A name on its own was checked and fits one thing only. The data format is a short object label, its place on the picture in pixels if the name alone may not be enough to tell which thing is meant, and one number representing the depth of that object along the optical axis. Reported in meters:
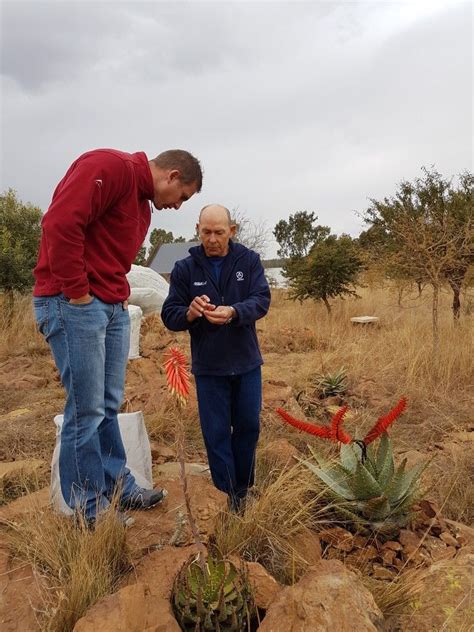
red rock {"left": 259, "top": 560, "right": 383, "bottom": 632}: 1.72
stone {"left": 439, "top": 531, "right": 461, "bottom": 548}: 2.59
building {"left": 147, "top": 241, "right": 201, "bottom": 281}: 30.80
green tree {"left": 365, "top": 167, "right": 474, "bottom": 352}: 7.10
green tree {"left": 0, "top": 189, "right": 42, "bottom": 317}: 10.53
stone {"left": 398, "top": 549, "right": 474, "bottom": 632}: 1.92
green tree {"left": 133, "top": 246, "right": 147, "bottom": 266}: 37.98
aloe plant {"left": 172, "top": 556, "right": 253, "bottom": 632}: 1.77
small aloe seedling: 5.82
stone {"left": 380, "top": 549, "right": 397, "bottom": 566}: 2.44
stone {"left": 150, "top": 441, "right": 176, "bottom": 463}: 3.74
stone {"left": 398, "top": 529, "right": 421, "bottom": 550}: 2.52
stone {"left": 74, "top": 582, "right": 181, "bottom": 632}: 1.69
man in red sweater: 2.22
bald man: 2.74
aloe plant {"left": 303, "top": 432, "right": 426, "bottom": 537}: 2.61
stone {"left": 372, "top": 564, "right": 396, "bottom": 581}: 2.31
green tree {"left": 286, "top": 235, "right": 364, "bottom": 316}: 12.66
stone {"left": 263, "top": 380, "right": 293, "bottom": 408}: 5.19
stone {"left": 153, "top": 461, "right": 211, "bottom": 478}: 3.32
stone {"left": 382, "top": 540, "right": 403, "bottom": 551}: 2.53
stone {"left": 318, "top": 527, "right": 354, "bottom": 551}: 2.52
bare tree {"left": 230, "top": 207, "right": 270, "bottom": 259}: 27.03
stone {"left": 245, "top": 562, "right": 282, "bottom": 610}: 1.97
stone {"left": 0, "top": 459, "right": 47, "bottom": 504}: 3.13
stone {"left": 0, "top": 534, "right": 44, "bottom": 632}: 1.91
